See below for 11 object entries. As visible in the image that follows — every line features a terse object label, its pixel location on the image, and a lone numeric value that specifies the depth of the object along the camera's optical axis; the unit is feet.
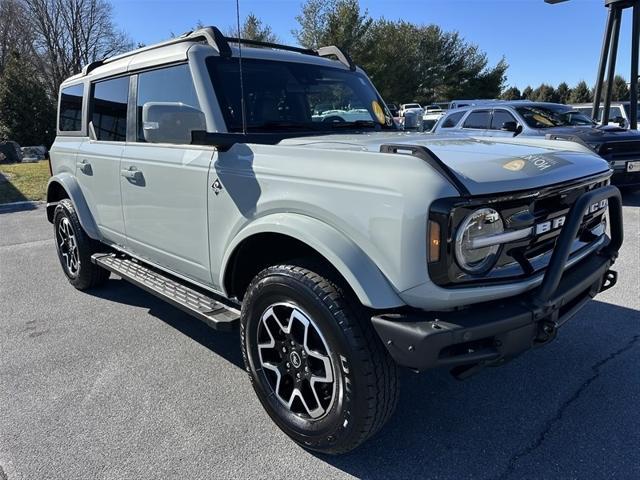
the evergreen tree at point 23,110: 70.08
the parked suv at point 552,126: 27.17
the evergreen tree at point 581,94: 195.11
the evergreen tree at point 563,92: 209.34
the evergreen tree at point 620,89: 159.46
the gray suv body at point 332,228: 6.55
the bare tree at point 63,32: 126.62
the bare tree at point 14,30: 124.06
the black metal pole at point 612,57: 39.50
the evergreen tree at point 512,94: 210.79
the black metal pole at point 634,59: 37.91
